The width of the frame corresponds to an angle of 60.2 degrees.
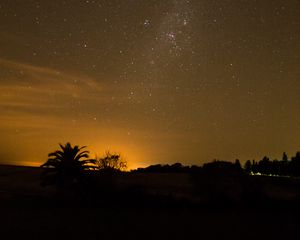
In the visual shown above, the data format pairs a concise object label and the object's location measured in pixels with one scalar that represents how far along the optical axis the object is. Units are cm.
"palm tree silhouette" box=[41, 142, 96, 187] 1903
